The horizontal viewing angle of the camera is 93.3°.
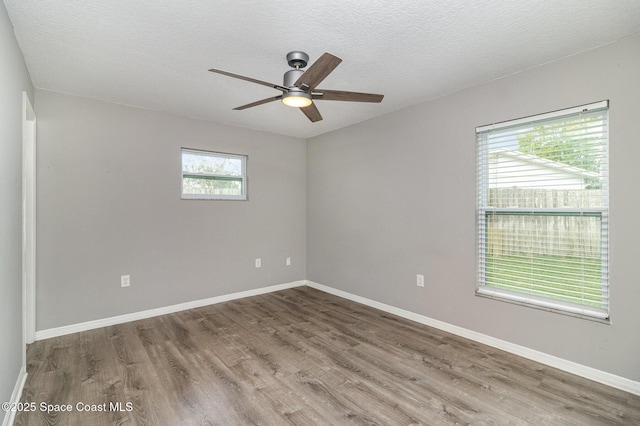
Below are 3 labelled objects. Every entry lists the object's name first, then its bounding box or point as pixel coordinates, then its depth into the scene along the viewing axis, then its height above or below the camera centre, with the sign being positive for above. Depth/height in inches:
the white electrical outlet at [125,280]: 135.7 -30.4
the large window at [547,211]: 90.8 +0.8
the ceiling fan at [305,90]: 78.5 +35.0
